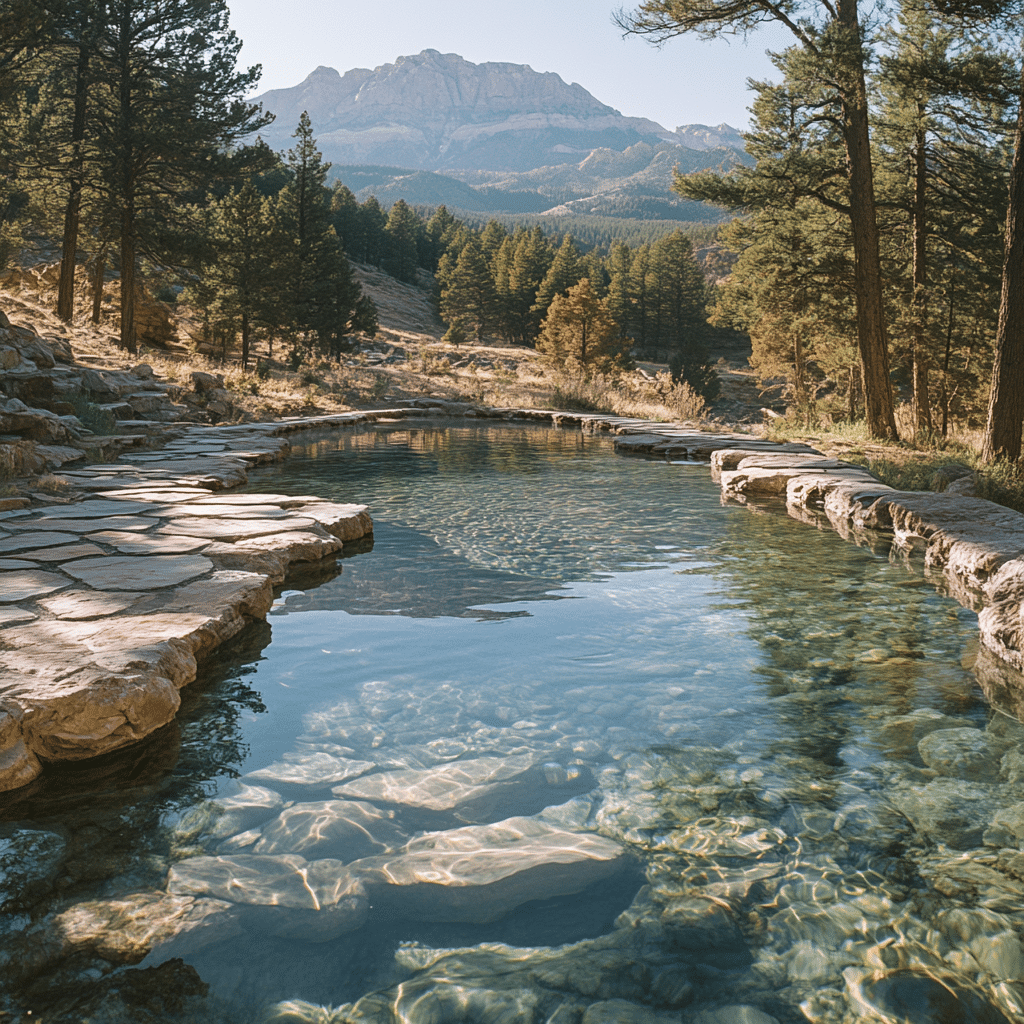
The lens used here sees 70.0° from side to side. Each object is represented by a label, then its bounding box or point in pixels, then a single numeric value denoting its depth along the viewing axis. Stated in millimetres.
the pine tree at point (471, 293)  52844
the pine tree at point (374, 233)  69062
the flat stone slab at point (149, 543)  3594
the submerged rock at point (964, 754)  2139
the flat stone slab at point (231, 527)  4035
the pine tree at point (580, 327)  29656
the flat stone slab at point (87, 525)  3902
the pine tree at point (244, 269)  19391
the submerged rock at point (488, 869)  1641
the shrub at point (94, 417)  7895
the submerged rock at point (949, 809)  1847
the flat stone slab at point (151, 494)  4973
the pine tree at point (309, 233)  25234
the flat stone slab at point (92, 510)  4266
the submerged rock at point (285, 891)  1560
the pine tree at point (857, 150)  8844
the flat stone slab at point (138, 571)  3059
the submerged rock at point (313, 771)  2084
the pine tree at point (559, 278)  49438
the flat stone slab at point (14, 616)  2531
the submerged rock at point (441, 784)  2010
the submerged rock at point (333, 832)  1796
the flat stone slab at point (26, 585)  2775
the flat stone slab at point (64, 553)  3346
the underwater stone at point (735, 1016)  1328
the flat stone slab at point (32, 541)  3477
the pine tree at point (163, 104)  14703
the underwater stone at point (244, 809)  1869
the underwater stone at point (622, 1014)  1332
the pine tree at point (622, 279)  61688
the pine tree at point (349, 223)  66062
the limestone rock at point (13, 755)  1930
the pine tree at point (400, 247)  69188
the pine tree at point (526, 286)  53031
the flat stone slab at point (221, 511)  4578
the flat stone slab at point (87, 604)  2668
